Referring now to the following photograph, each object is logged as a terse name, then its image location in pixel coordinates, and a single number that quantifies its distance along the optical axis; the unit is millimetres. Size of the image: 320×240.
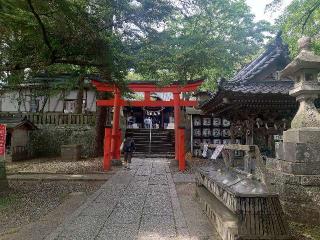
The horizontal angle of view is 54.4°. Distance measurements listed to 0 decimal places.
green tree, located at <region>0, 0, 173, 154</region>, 7535
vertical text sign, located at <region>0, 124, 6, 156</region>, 10031
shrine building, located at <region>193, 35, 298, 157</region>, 9047
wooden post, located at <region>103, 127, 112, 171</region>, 15651
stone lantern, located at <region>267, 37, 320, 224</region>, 6188
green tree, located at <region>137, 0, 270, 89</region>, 13891
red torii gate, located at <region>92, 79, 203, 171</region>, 17625
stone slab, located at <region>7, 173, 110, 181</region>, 12969
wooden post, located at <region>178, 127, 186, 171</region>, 15844
